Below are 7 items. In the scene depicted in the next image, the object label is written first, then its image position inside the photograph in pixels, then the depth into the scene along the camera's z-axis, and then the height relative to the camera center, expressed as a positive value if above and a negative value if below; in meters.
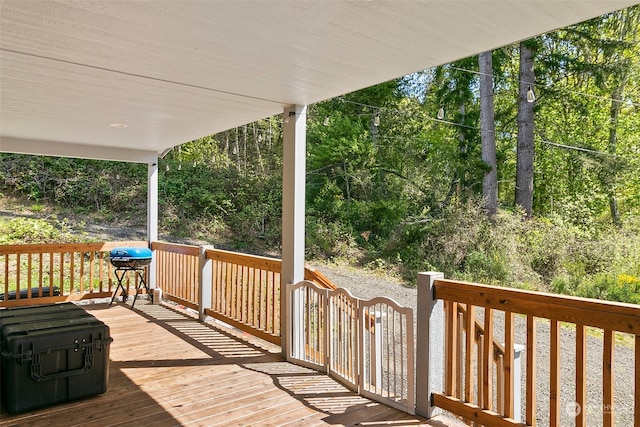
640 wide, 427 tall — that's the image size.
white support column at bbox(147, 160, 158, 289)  6.61 -0.04
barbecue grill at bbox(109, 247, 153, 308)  5.78 -0.64
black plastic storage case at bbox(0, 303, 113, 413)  2.79 -1.00
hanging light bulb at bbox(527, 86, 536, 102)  3.48 +1.00
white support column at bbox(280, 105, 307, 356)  3.94 +0.12
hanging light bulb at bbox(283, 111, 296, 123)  3.90 +0.91
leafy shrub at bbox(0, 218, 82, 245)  9.95 -0.50
